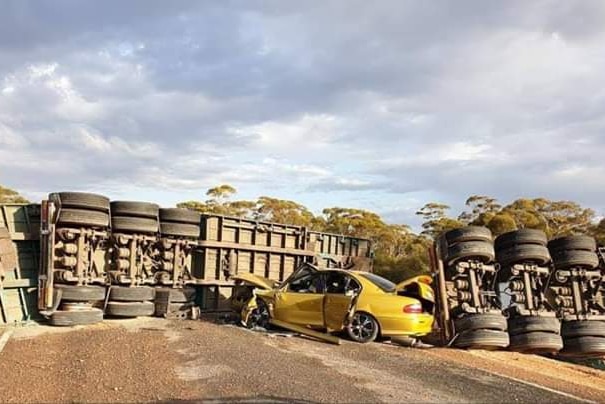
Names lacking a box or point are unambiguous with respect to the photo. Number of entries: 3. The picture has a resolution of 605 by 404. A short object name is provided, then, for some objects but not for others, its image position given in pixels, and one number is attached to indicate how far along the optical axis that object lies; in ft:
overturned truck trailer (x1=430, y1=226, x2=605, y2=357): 37.37
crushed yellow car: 35.99
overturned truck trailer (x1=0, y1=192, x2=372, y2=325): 37.22
